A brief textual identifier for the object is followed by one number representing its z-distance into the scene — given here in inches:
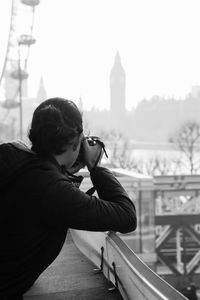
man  95.3
